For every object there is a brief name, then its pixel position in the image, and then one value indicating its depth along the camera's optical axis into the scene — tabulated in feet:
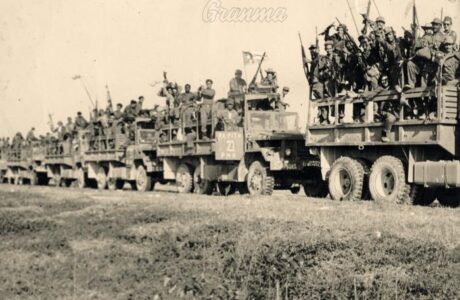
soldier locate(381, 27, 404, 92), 49.06
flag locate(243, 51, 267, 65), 75.46
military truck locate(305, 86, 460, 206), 45.57
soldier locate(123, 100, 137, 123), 94.43
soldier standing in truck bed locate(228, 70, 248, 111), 69.26
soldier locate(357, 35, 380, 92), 51.42
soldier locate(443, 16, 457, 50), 48.29
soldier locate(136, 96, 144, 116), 93.71
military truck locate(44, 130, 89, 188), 107.76
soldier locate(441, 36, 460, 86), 46.16
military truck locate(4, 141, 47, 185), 126.00
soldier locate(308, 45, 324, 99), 57.21
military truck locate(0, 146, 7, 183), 139.99
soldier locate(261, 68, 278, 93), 70.79
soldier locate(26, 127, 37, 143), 134.81
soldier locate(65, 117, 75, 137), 112.78
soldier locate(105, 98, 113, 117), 102.35
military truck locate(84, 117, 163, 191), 89.38
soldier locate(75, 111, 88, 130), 111.96
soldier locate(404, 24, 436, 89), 47.16
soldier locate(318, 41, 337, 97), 55.57
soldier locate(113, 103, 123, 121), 96.89
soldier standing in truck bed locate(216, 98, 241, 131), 69.36
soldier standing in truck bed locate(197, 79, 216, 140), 74.28
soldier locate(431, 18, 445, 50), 47.29
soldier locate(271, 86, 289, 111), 70.44
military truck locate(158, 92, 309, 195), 62.59
